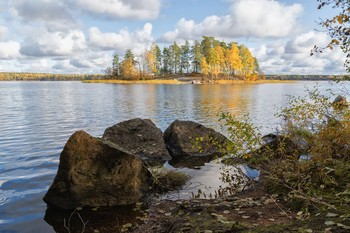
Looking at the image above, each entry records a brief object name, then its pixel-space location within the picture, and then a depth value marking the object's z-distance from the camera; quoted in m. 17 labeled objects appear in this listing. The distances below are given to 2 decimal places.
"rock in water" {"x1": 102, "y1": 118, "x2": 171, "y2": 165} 15.19
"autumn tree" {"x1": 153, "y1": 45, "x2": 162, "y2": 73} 145.91
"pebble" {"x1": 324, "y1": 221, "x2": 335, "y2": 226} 4.91
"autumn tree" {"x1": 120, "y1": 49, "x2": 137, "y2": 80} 131.12
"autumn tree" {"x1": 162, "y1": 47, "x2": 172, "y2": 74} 149.50
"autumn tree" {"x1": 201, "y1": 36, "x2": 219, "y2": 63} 136.38
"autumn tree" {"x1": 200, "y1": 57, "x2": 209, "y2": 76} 120.68
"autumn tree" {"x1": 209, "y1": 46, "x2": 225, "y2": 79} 118.25
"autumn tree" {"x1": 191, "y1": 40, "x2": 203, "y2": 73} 136.07
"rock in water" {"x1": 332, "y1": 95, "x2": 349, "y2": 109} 9.91
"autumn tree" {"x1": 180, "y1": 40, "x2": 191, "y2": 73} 146.88
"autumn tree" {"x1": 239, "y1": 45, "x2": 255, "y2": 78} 140.75
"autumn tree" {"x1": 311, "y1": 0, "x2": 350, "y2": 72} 6.88
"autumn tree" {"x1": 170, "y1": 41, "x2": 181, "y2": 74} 144.68
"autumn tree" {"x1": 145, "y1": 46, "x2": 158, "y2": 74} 138.50
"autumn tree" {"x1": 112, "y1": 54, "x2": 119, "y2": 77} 146.25
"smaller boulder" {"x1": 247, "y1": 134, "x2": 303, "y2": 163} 11.55
